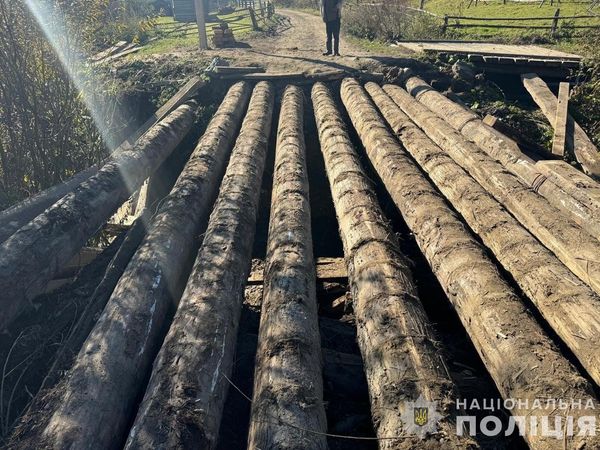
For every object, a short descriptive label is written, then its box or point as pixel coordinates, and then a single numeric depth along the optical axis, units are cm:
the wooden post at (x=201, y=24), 1446
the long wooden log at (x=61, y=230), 381
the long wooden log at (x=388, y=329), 242
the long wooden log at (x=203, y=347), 243
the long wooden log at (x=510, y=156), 443
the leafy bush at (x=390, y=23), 1655
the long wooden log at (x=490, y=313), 241
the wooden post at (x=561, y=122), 707
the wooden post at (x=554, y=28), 1452
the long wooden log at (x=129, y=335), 258
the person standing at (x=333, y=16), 1289
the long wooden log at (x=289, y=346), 238
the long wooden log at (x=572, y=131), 653
